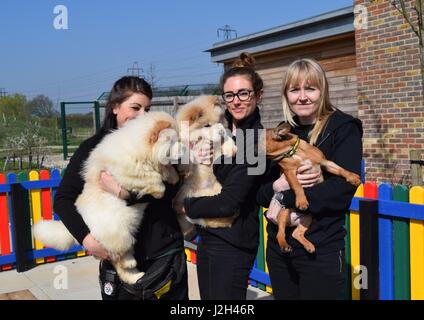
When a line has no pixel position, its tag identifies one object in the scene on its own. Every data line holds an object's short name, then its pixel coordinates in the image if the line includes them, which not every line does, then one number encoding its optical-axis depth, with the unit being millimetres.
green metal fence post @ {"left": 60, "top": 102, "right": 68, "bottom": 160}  17150
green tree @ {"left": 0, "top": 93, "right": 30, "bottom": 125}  32772
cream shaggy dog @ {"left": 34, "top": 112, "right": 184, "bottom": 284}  2551
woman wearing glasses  2482
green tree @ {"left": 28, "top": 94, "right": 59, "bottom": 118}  30972
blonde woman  2324
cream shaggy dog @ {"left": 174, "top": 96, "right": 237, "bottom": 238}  2765
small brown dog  2352
